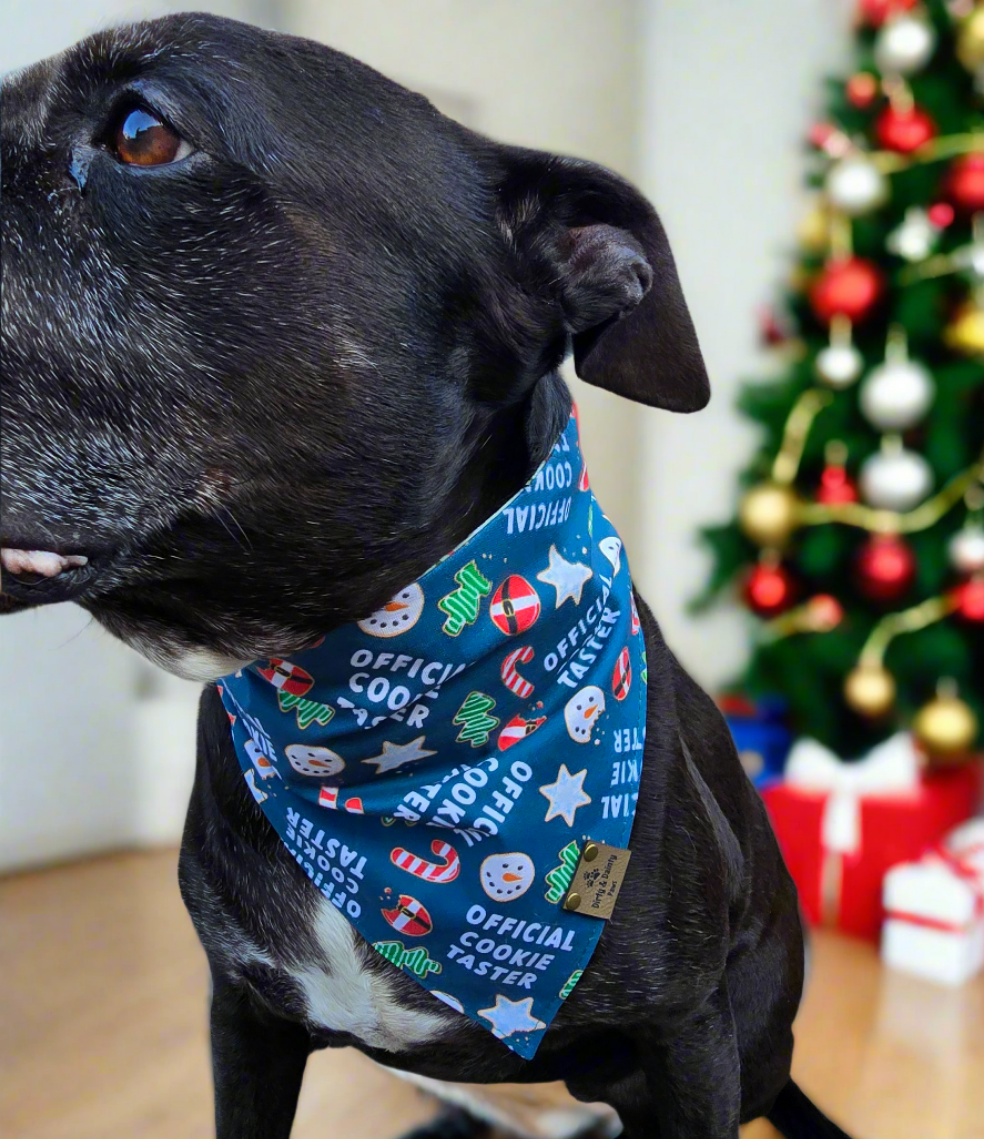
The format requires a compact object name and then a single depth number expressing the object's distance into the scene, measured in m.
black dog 0.68
